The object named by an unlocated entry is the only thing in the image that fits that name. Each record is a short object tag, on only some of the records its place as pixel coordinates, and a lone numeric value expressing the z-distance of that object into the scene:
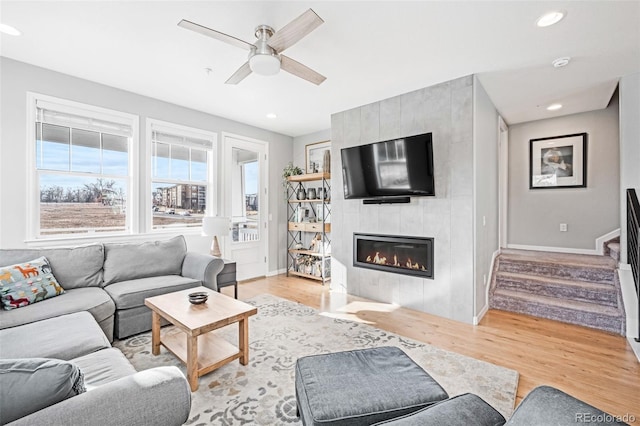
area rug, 1.74
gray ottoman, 1.18
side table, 3.65
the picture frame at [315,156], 5.09
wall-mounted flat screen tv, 3.20
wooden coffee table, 1.90
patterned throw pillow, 2.19
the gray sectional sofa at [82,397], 0.84
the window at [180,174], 3.79
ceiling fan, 1.77
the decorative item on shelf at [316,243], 4.86
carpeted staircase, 2.98
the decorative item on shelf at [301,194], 5.10
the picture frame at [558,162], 4.29
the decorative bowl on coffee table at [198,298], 2.26
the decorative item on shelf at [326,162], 4.69
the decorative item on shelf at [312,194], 5.01
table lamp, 3.86
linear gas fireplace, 3.40
